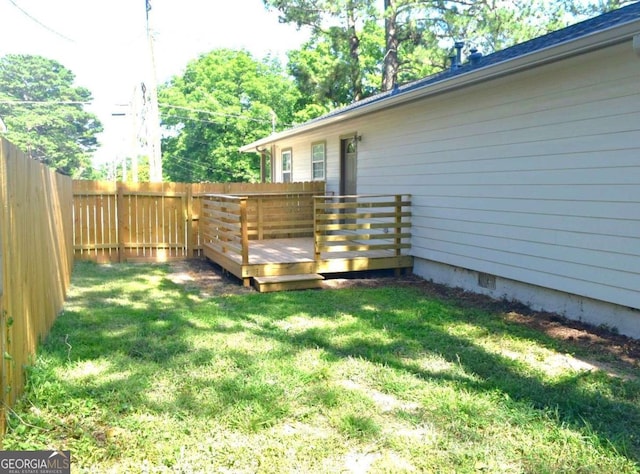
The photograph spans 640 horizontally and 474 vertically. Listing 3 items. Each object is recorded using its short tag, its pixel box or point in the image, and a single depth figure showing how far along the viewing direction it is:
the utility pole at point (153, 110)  15.44
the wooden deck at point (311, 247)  7.46
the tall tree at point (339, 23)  17.44
